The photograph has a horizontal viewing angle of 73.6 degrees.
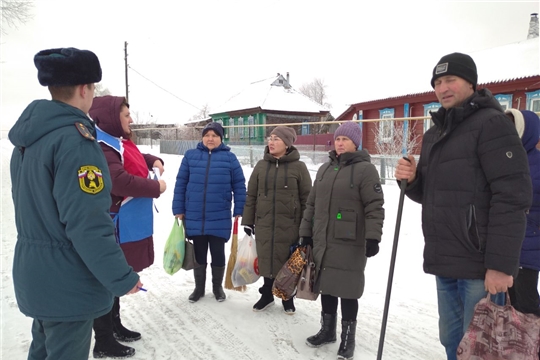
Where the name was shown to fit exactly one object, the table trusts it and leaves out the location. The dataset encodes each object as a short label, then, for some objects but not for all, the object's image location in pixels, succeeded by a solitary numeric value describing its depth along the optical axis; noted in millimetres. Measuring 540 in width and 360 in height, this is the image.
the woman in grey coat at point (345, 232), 2908
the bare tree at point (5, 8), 13469
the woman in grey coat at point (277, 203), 3594
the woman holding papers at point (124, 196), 2807
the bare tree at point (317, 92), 61875
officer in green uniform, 1647
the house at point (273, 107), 25250
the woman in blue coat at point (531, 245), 2568
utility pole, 27397
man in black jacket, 1883
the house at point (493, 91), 11110
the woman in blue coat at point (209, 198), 3867
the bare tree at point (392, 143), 9078
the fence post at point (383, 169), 8953
